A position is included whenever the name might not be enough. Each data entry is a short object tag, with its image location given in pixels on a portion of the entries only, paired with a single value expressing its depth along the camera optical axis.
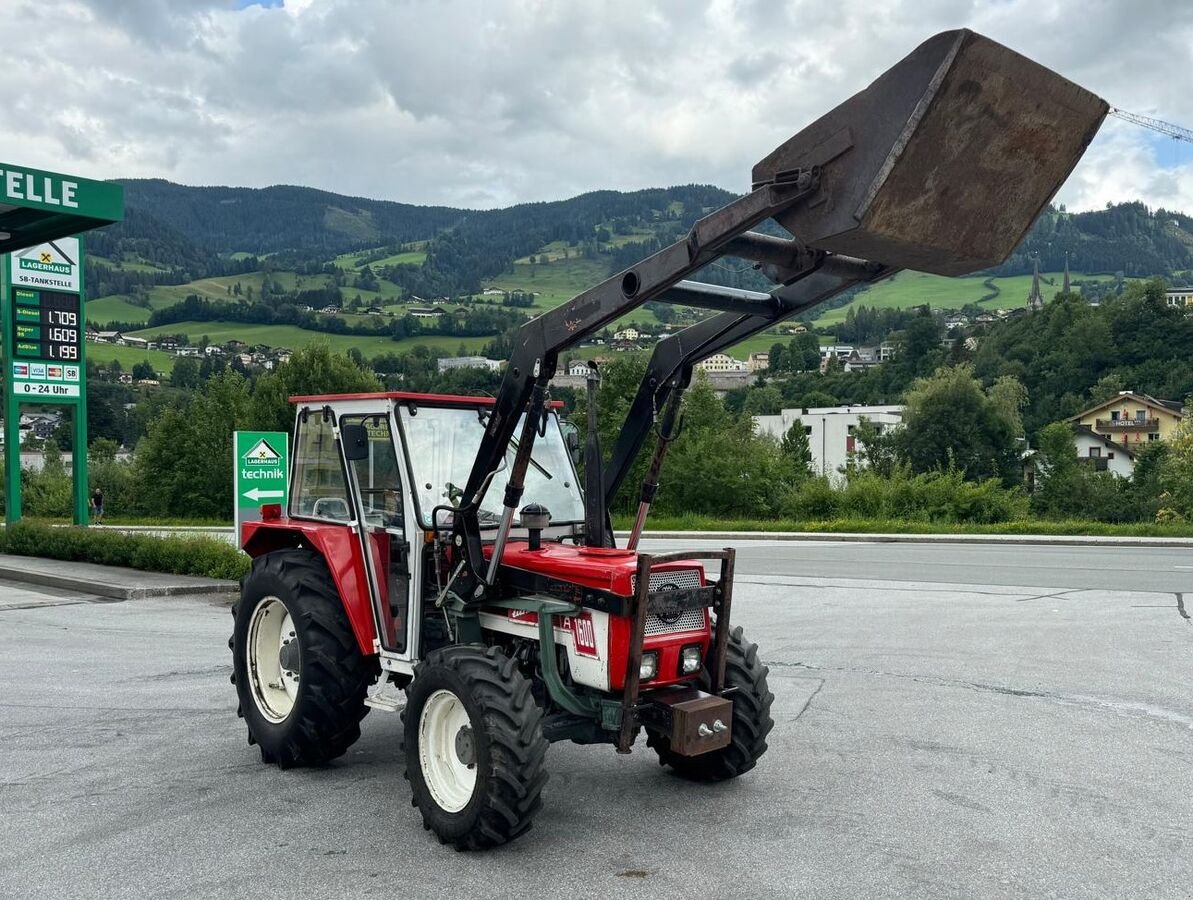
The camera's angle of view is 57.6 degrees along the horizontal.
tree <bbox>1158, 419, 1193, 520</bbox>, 35.09
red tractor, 4.61
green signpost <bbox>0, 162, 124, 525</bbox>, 22.25
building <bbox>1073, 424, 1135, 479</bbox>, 86.12
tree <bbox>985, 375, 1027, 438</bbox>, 72.38
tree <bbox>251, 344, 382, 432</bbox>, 52.84
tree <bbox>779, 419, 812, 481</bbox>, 39.35
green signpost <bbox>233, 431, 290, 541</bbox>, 15.18
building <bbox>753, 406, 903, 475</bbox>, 91.75
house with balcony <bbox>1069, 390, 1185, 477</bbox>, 84.38
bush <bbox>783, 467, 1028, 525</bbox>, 34.72
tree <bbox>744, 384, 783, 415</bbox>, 105.12
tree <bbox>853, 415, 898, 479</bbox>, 51.78
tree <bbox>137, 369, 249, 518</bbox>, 53.09
